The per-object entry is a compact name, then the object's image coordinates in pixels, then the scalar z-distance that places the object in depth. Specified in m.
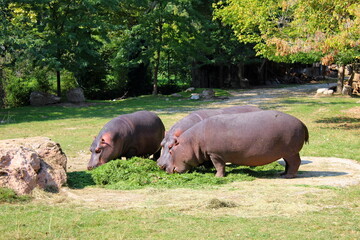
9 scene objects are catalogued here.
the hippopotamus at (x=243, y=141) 9.97
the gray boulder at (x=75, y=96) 31.59
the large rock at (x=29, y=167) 8.09
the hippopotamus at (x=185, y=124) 10.84
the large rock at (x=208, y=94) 32.38
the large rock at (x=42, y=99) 30.78
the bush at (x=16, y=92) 31.94
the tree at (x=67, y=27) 30.17
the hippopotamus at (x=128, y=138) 11.55
